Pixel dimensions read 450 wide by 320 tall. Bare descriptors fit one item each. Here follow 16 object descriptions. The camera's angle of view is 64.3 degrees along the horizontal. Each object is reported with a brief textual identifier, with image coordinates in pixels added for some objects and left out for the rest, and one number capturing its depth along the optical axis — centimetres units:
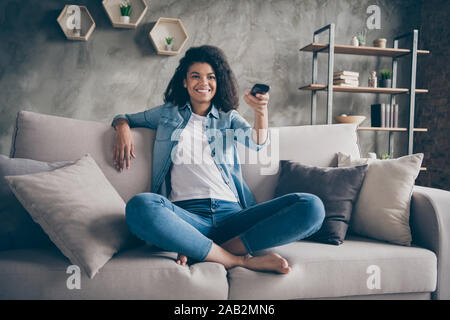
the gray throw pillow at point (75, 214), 113
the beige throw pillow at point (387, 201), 143
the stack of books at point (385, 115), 349
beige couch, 112
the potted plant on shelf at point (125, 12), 318
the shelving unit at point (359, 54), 331
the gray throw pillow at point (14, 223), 124
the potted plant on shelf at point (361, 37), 351
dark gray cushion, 144
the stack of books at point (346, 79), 339
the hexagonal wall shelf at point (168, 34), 331
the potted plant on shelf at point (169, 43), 330
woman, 120
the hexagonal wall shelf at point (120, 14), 321
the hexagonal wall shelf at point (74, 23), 314
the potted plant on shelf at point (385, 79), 353
